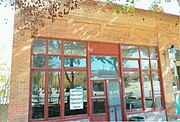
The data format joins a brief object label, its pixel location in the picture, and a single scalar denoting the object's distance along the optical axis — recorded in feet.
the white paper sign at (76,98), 26.66
